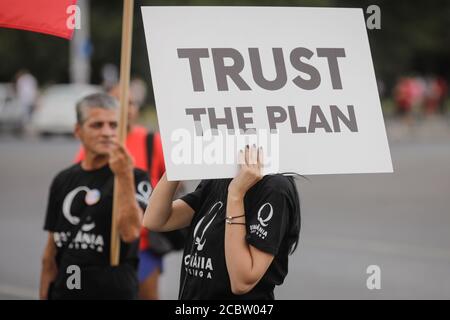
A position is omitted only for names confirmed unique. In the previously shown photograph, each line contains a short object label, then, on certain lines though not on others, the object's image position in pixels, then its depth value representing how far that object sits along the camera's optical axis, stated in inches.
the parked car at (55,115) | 2203.5
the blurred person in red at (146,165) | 477.7
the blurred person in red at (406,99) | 2461.9
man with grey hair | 386.9
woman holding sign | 269.6
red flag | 358.9
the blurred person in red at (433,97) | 3294.8
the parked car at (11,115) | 2369.6
